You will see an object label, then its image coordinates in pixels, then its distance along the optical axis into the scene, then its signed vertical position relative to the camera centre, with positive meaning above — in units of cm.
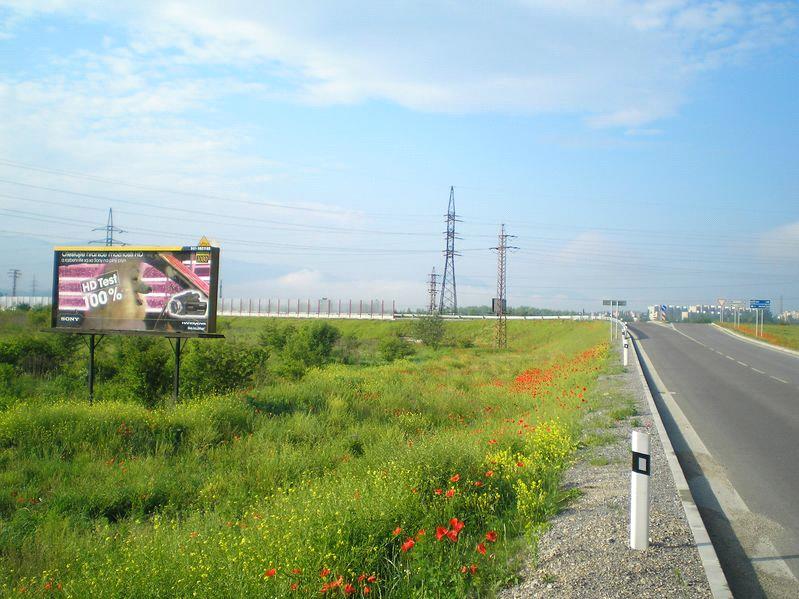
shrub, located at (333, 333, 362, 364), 3738 -258
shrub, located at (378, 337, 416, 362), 4050 -237
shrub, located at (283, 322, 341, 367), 3281 -195
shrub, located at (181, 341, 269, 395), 1969 -193
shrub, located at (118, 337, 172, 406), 1891 -203
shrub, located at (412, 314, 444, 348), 5331 -141
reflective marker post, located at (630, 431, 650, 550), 527 -151
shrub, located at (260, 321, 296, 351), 3862 -168
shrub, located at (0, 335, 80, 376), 2286 -185
